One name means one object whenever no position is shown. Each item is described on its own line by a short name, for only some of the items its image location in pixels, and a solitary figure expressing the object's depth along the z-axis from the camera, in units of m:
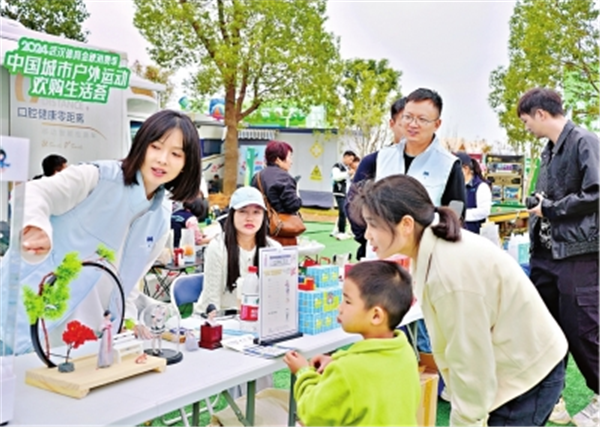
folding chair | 2.89
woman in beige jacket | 1.61
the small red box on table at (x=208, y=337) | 2.13
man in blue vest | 2.87
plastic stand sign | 2.18
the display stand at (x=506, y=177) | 10.41
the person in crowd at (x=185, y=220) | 6.03
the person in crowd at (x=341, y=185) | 10.73
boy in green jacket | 1.56
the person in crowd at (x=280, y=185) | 4.70
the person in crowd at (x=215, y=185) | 17.33
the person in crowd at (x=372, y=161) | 3.23
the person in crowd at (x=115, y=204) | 1.91
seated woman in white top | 2.91
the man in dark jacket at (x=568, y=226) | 2.86
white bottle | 2.38
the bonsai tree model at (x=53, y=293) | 1.64
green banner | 5.70
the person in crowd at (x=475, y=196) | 5.34
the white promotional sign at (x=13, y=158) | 1.38
